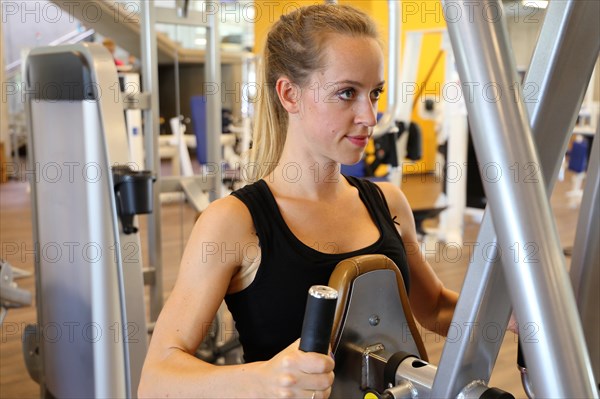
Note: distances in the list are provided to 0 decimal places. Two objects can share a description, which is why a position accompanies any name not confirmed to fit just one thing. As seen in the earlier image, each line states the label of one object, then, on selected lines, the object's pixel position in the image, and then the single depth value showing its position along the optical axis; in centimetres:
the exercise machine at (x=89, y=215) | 172
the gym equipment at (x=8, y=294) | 208
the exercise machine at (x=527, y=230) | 39
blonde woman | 94
